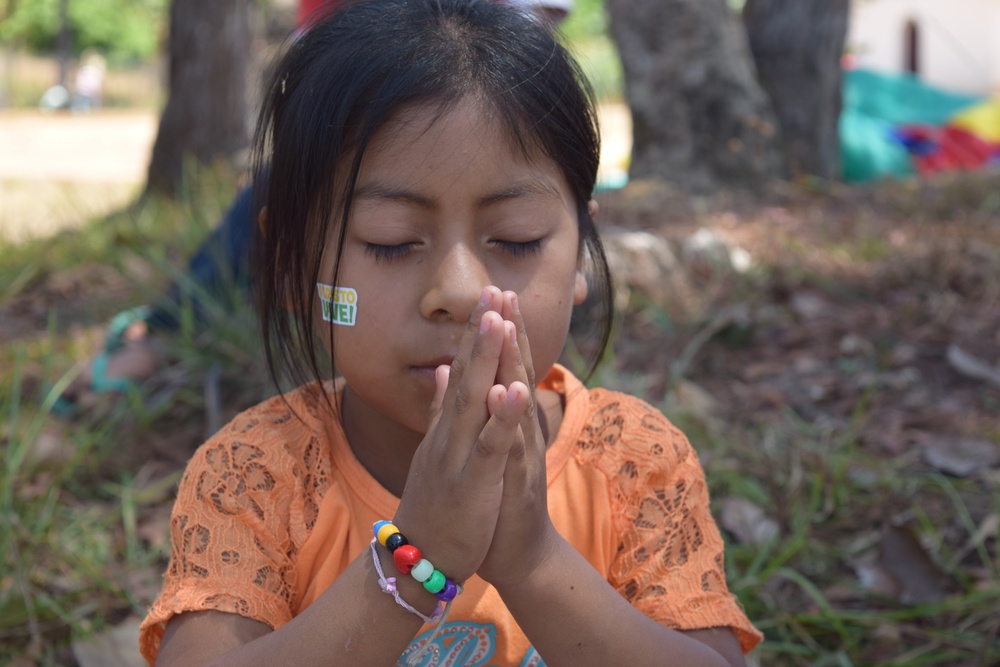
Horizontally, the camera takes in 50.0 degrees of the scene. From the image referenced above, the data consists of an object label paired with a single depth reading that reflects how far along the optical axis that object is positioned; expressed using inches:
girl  50.2
